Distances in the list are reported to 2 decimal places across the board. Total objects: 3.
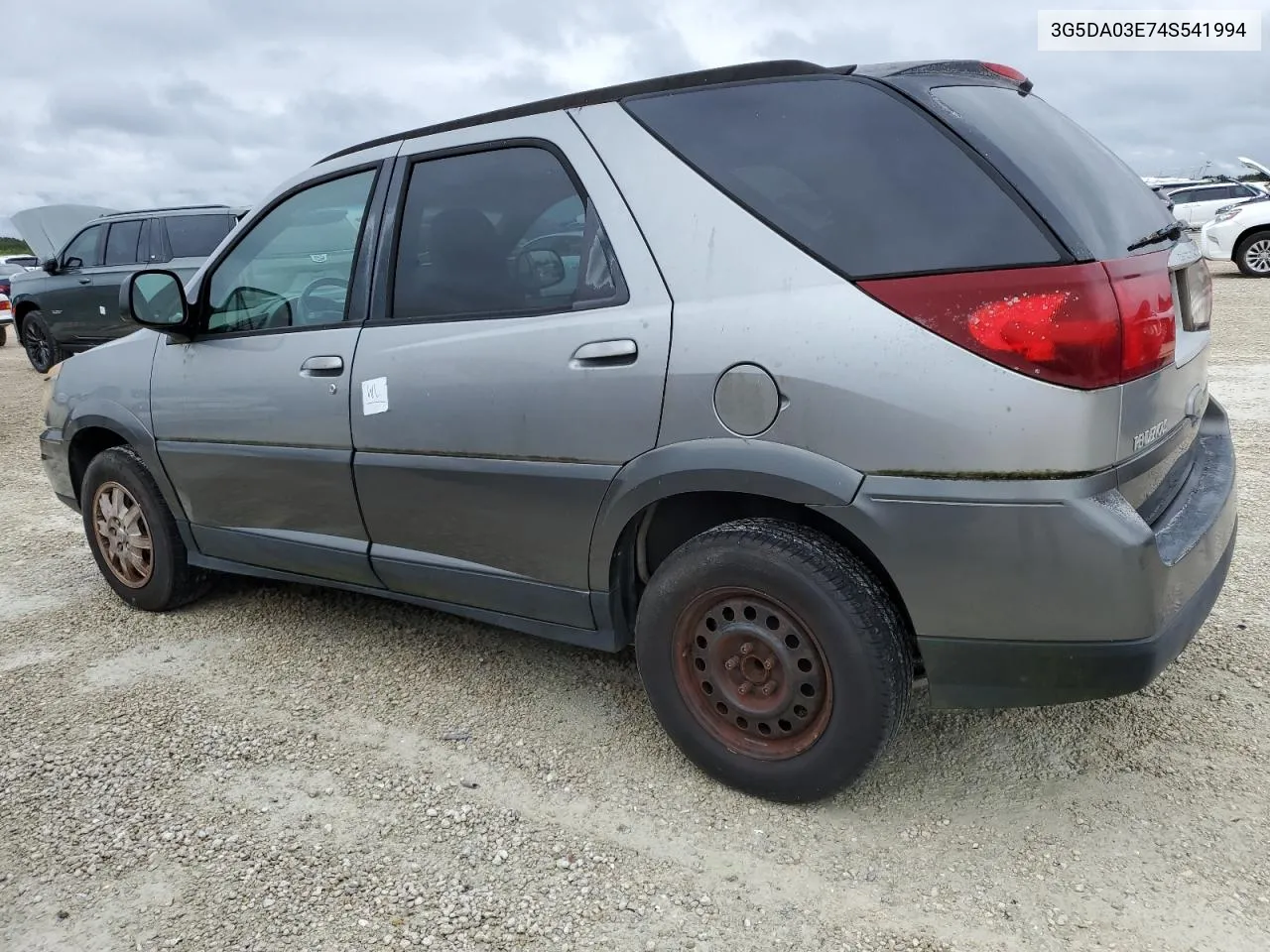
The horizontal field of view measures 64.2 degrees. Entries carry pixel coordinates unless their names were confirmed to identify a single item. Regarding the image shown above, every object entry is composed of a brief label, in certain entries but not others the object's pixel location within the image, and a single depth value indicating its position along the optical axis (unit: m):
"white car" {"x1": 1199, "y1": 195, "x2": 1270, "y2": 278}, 15.40
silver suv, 2.14
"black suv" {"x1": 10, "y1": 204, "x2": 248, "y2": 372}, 10.56
